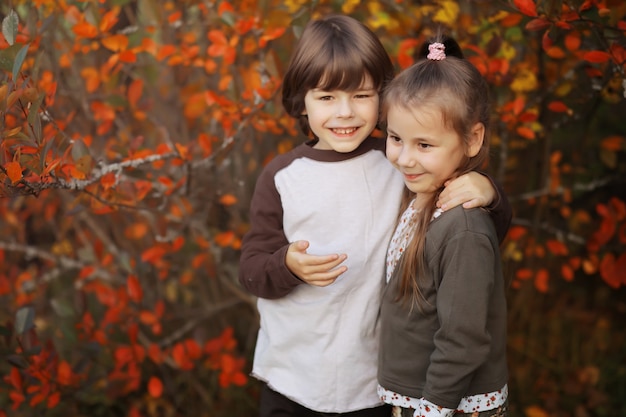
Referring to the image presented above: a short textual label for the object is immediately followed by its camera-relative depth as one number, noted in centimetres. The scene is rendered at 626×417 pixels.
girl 164
